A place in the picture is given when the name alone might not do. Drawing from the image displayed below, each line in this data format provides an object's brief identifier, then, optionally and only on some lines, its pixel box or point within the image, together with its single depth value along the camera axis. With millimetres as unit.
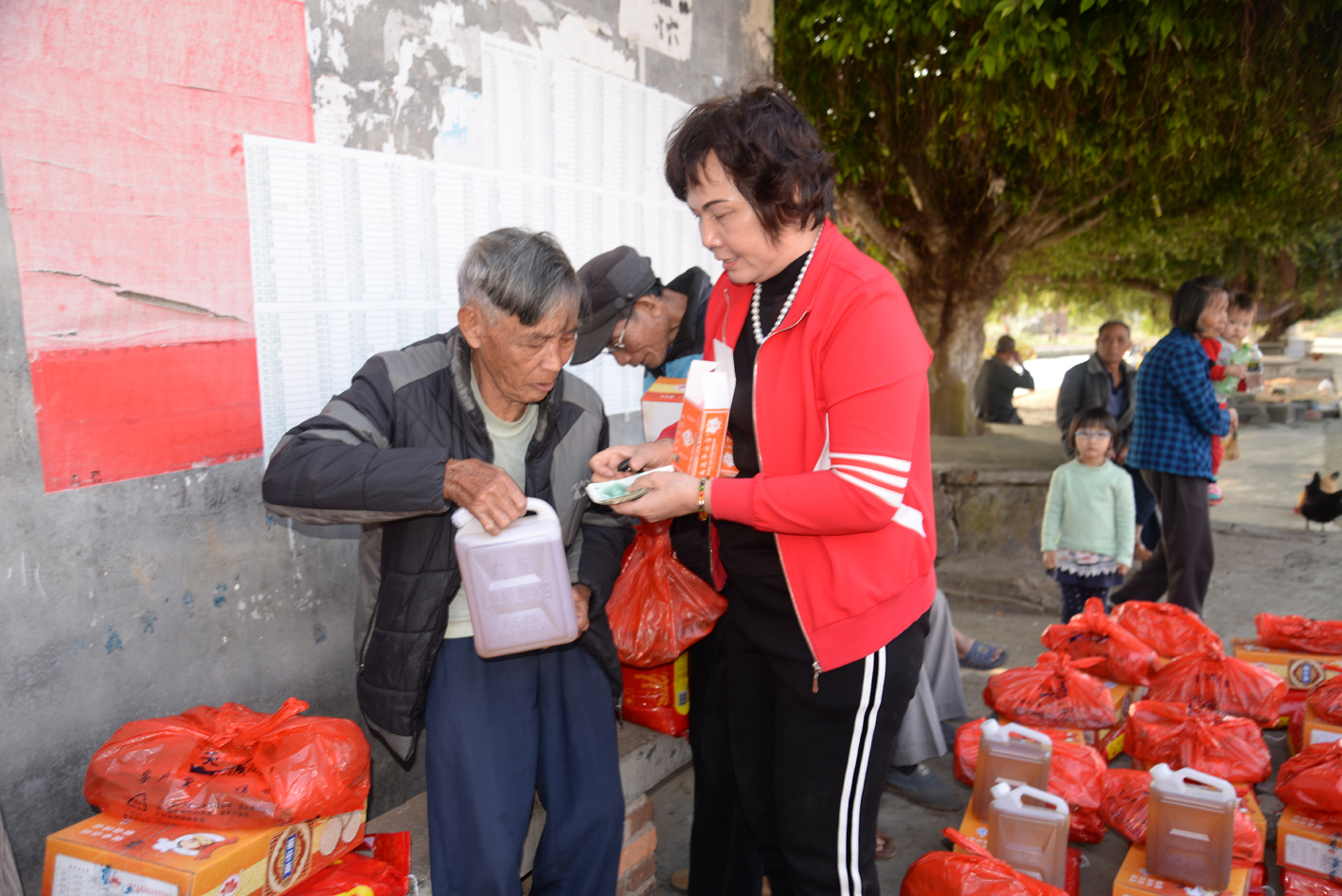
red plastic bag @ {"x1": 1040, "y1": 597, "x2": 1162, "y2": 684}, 3762
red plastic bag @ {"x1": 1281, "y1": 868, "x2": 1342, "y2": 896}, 2561
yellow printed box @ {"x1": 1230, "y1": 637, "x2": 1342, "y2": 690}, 3662
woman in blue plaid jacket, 4379
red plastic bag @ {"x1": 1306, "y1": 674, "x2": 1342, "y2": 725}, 3172
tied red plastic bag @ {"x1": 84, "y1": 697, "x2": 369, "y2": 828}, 1765
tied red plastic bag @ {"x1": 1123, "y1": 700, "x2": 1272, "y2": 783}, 3014
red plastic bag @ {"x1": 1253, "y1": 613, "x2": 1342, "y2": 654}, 3779
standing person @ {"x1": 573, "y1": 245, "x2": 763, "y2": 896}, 2391
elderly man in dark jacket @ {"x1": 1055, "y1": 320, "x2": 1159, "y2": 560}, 6164
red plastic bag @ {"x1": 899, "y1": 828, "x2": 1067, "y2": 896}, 2221
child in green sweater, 4461
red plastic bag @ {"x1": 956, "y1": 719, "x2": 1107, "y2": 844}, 3006
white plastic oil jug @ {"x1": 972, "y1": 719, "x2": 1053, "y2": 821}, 2910
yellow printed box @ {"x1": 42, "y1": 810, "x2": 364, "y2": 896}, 1636
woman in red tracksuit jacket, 1624
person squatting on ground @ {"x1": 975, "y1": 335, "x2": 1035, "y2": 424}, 10383
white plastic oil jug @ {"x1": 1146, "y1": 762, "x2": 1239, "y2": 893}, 2484
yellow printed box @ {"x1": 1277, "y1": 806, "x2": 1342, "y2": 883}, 2611
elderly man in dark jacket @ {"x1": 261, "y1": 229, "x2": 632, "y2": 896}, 1796
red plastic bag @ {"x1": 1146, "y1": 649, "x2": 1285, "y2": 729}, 3455
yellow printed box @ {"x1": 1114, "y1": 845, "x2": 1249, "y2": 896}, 2482
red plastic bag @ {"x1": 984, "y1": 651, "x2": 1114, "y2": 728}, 3447
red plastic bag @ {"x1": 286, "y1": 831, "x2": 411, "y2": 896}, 1916
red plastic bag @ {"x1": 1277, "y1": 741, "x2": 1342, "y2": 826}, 2680
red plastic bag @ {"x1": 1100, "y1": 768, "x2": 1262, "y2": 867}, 2656
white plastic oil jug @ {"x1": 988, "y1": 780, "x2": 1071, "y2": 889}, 2584
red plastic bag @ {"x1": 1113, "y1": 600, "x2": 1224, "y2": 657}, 3922
